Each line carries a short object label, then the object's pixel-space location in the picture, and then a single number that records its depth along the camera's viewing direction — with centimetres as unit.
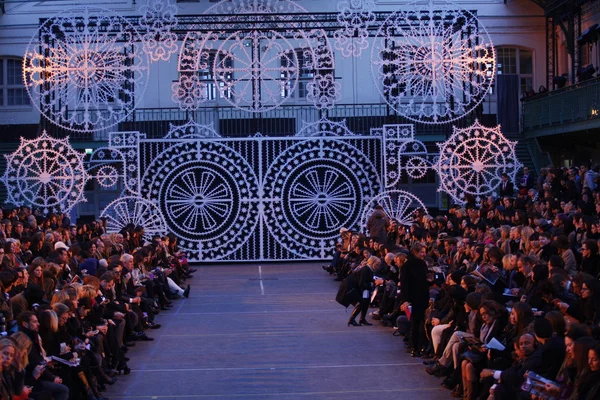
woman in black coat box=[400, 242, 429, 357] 1309
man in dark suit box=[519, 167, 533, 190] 2330
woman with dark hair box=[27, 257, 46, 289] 1286
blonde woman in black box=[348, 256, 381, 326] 1570
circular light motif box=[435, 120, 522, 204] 2234
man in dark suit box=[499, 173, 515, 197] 2230
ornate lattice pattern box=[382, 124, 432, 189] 2322
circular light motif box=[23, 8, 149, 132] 2266
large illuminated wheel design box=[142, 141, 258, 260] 2369
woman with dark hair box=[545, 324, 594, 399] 825
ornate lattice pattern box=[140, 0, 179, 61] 2320
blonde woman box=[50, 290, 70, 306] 1111
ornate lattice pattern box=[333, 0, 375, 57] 2327
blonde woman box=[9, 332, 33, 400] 882
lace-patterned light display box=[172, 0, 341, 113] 2277
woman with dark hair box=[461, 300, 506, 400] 1048
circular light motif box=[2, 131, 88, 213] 2216
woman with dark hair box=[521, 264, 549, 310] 1117
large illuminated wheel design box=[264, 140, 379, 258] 2380
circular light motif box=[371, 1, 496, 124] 2266
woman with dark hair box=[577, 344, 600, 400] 803
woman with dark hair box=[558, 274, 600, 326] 1030
